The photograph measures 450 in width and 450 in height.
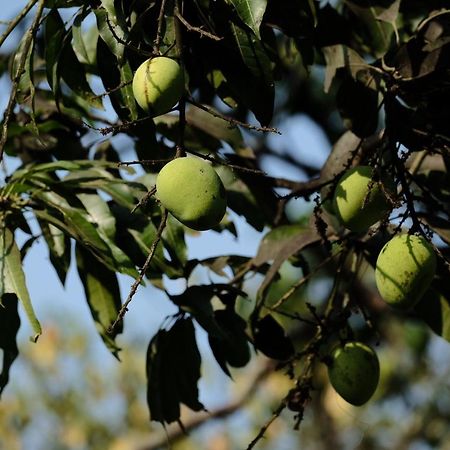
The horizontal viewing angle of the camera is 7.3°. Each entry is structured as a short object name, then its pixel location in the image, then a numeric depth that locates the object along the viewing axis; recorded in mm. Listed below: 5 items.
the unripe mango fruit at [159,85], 3701
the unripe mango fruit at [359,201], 3774
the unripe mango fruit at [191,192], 3679
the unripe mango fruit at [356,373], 3961
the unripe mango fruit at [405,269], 3746
